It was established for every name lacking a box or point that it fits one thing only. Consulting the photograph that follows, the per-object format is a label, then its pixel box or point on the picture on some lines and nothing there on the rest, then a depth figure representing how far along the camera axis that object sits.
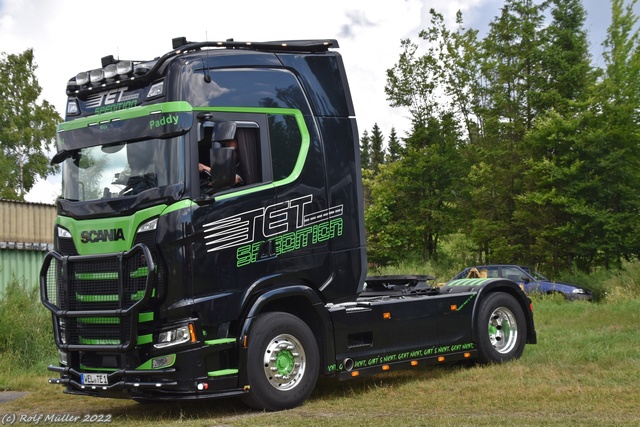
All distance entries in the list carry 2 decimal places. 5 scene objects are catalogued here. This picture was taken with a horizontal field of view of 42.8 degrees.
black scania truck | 8.48
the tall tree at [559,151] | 35.06
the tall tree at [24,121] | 50.81
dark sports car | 28.16
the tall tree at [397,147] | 48.72
